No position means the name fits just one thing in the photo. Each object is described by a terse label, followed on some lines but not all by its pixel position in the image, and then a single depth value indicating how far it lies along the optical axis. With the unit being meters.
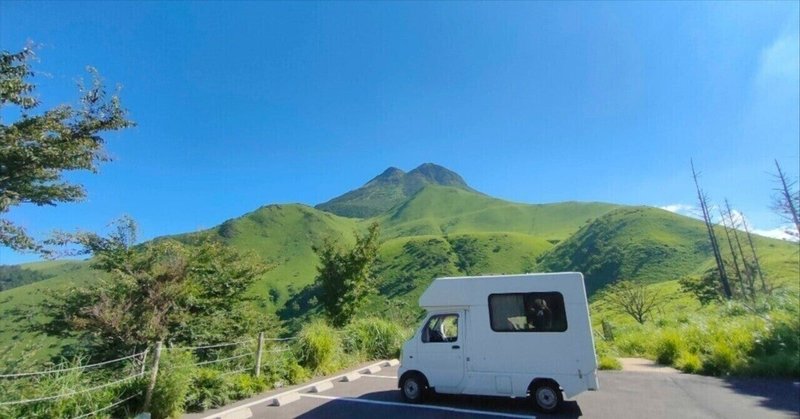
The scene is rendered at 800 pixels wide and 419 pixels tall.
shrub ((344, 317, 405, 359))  14.10
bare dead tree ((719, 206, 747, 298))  32.62
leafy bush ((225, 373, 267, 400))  8.66
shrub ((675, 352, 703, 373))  11.12
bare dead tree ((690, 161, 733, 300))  33.68
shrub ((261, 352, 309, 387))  9.90
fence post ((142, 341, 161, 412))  6.70
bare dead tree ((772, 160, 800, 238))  28.67
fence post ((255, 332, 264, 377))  9.72
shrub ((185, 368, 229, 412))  7.75
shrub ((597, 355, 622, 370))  12.08
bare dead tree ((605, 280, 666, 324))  36.68
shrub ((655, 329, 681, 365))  12.59
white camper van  7.19
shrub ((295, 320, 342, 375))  11.38
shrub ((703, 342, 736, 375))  10.55
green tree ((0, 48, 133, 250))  8.34
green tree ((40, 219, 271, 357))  8.67
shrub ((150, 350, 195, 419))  6.84
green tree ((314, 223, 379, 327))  19.21
